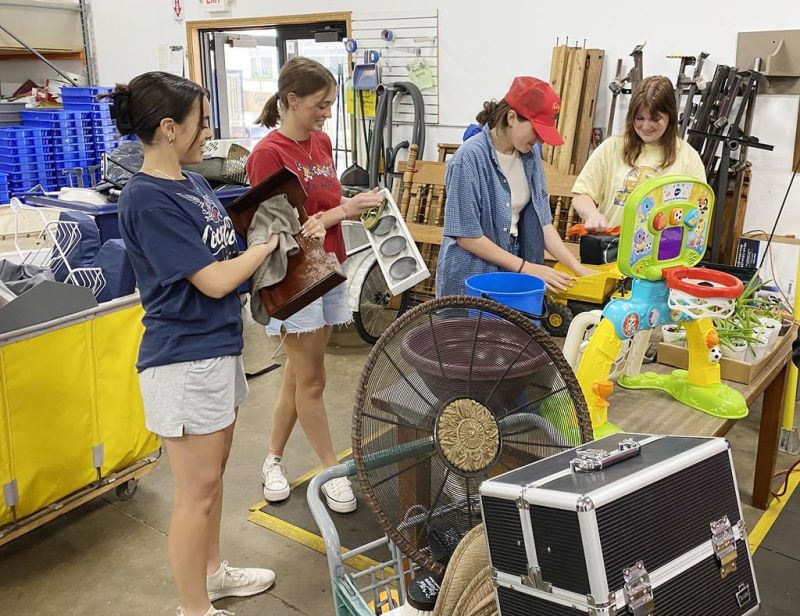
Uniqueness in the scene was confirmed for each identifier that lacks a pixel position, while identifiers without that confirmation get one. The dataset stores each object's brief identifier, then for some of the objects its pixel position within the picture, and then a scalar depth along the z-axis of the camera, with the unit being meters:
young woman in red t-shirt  2.46
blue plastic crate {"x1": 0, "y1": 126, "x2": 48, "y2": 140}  5.91
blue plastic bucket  1.86
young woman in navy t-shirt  1.74
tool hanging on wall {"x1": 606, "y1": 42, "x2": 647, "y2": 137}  4.52
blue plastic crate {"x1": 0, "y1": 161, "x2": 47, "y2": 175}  5.99
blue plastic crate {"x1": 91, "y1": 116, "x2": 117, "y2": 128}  6.38
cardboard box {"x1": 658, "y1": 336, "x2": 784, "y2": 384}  2.22
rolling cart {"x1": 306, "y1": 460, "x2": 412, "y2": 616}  1.48
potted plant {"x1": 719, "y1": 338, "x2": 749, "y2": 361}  2.24
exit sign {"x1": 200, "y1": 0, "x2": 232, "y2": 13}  6.57
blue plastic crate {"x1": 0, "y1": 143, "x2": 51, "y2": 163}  5.95
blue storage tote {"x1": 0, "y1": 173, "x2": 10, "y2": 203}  5.98
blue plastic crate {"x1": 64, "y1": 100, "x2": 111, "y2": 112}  6.38
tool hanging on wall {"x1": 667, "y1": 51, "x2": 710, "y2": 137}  4.18
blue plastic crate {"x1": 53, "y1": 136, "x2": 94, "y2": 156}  6.24
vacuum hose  5.52
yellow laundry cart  2.46
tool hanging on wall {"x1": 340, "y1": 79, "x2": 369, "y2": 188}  5.77
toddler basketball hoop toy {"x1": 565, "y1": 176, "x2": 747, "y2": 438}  1.87
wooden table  1.95
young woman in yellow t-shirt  2.83
